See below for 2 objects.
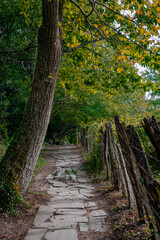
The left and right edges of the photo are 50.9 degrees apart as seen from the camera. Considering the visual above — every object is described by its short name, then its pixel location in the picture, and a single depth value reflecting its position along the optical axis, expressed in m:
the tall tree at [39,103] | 3.41
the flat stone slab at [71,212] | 3.53
